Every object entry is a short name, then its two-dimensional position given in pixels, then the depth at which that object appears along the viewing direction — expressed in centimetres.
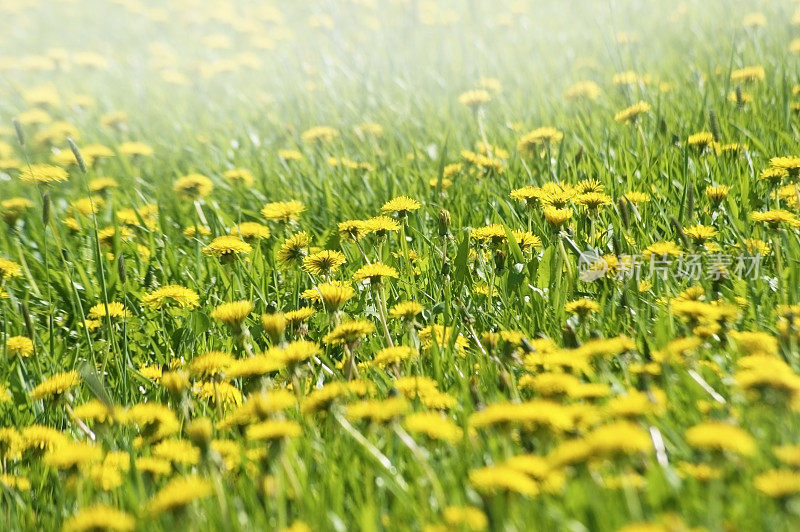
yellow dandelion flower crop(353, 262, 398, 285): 415
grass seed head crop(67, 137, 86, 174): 457
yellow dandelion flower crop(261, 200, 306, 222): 543
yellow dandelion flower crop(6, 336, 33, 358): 439
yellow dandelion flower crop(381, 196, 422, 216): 494
